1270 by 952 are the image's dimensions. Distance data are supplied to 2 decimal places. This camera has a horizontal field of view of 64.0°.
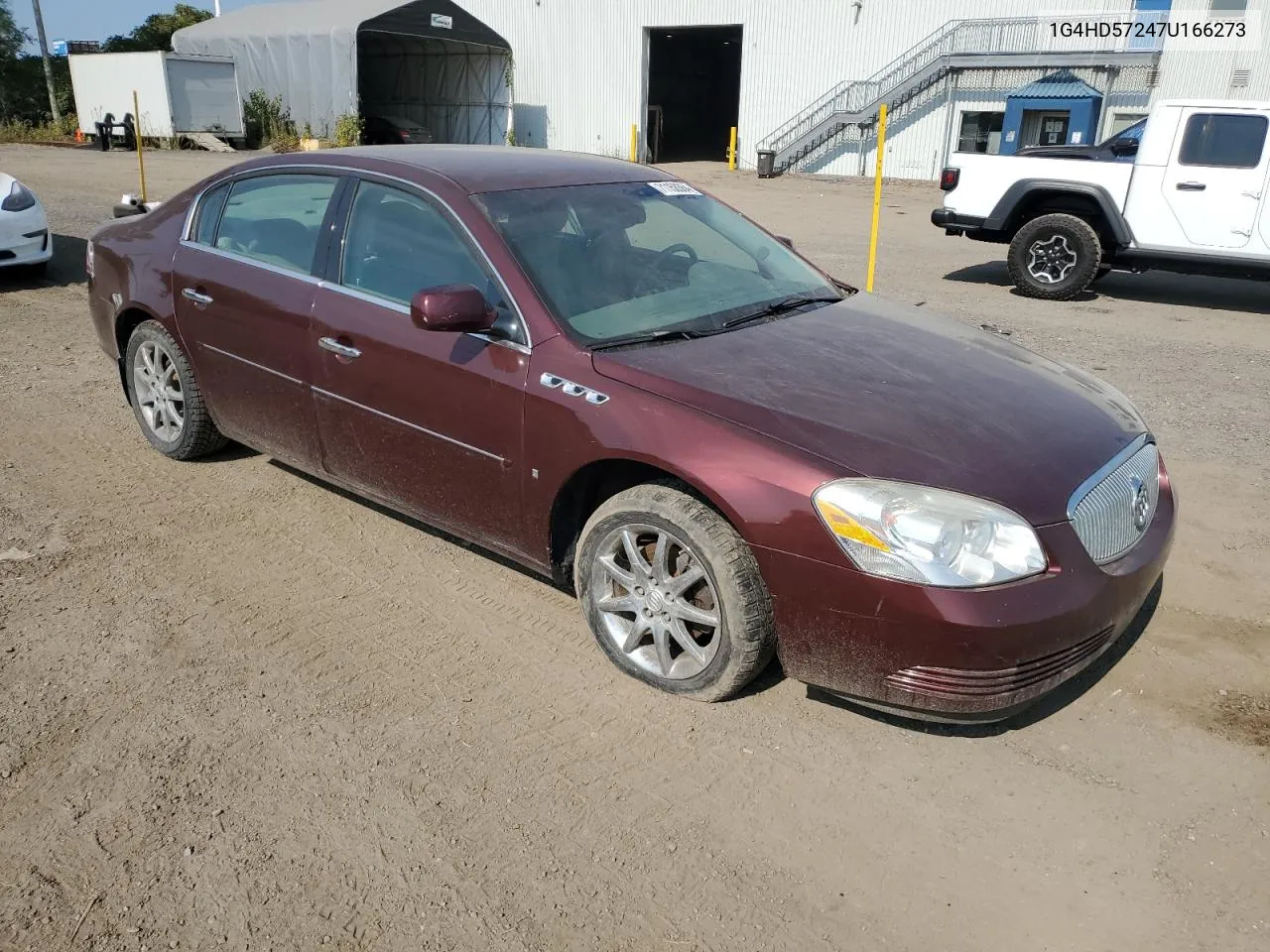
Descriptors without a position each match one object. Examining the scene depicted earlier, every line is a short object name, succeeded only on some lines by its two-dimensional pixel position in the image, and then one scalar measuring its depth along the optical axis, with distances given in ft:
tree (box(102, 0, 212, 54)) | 158.10
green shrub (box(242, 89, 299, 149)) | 106.42
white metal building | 79.66
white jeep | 31.35
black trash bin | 93.40
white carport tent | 99.45
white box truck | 97.04
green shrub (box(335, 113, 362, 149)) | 98.94
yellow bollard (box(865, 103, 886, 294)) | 27.33
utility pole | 118.52
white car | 30.60
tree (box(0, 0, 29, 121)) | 133.69
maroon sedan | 9.30
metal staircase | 81.15
